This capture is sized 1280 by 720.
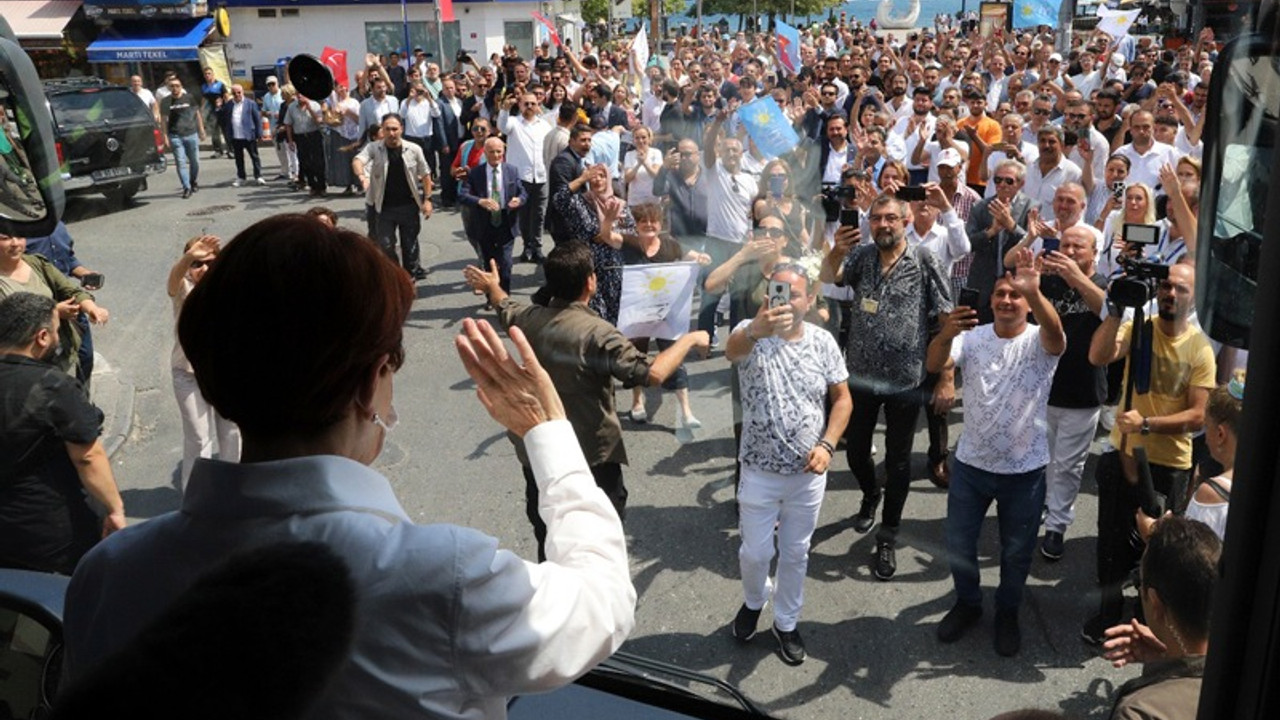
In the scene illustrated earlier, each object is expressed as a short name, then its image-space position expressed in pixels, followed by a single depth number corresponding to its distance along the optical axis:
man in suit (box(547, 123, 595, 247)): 7.65
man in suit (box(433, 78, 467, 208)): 11.87
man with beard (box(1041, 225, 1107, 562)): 4.42
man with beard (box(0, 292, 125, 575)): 3.08
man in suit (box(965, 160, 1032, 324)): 5.57
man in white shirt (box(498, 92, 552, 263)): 9.22
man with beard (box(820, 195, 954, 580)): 4.55
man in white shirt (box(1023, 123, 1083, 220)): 6.21
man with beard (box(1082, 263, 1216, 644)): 2.99
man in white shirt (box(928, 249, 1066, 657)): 3.91
